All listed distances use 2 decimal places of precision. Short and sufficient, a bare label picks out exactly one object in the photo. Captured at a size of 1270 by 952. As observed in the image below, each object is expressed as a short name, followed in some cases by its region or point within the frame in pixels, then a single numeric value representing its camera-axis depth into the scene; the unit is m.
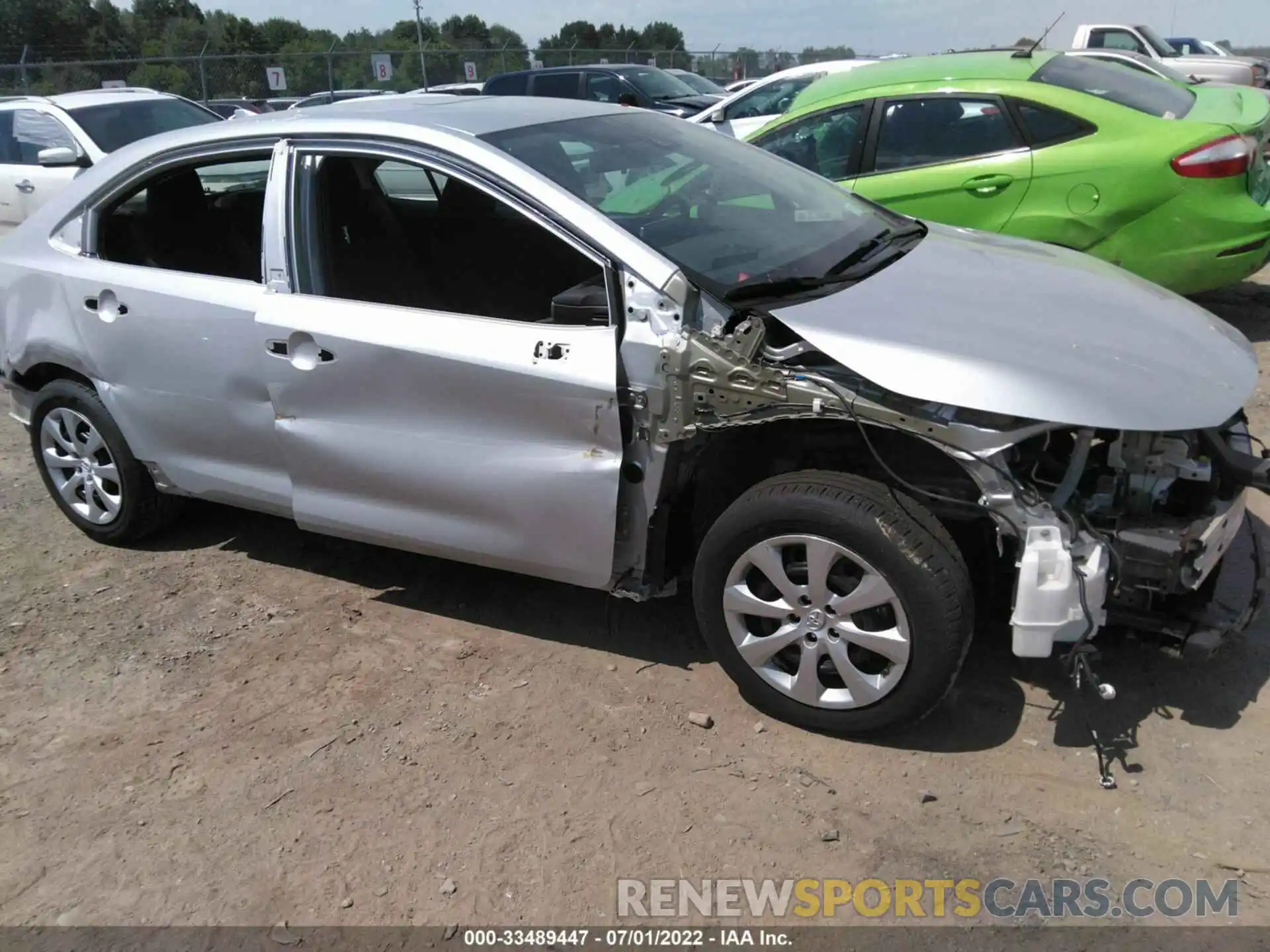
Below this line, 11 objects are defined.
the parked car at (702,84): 16.89
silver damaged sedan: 2.80
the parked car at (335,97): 22.16
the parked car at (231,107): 20.47
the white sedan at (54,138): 8.82
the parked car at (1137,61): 10.65
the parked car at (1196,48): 21.91
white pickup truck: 16.45
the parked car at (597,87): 14.98
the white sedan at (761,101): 9.91
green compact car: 5.64
